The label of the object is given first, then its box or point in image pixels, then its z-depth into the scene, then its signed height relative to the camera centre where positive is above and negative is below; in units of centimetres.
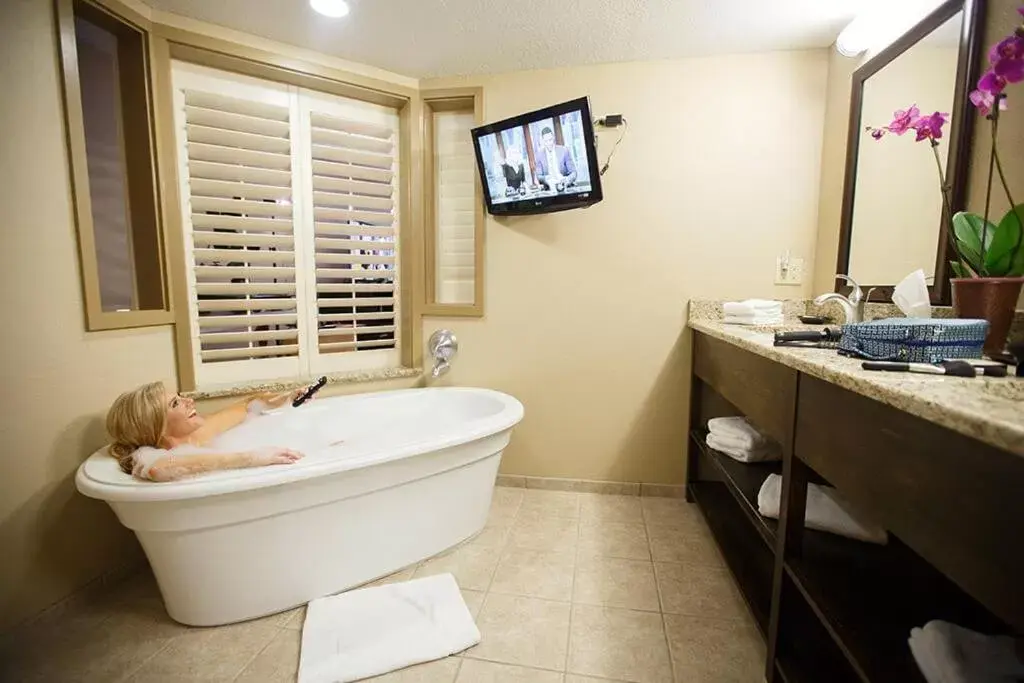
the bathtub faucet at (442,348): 224 -30
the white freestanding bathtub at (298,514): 118 -74
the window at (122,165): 167 +53
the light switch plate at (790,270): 200 +13
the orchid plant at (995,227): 88 +17
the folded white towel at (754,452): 157 -61
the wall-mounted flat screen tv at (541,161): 183 +64
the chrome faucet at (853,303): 143 -2
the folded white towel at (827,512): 108 -60
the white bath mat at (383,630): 118 -107
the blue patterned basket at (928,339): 83 -9
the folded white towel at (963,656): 68 -62
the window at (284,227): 184 +33
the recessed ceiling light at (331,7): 162 +115
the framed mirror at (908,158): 120 +48
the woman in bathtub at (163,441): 120 -49
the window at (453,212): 226 +47
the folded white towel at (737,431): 157 -54
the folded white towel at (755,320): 177 -11
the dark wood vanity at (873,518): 52 -36
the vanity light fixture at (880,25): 139 +100
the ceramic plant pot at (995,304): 93 -2
